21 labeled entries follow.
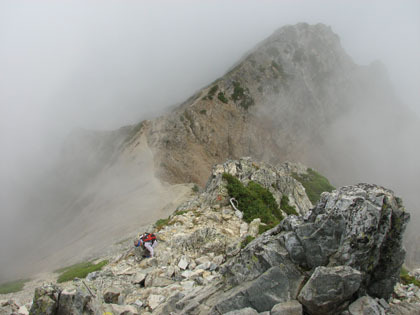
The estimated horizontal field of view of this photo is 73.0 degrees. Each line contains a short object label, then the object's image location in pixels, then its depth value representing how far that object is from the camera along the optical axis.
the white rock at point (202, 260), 14.39
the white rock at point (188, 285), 11.35
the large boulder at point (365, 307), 7.06
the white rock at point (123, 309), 9.45
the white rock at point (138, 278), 12.94
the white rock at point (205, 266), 13.40
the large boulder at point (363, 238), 7.90
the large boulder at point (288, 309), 7.30
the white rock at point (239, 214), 21.39
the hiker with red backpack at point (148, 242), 16.44
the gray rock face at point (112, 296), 10.71
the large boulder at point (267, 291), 7.99
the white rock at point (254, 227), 18.11
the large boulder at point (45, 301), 8.45
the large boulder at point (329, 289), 7.17
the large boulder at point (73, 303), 8.55
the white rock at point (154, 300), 10.34
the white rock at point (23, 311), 9.44
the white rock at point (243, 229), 18.59
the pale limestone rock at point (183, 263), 13.92
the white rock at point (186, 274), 12.81
